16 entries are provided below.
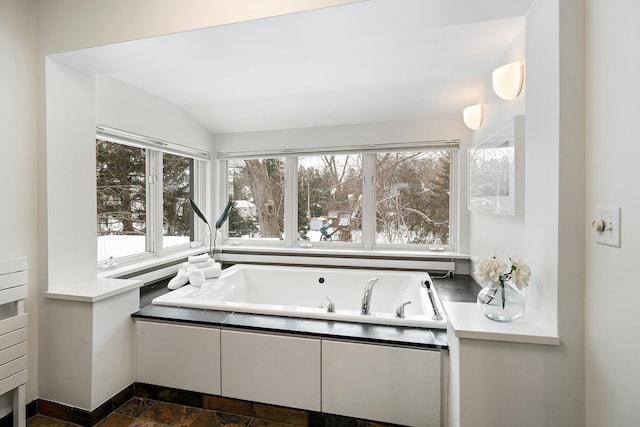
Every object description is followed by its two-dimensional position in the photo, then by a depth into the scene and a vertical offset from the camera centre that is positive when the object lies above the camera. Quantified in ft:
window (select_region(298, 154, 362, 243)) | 10.03 +0.41
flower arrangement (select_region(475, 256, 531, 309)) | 3.83 -0.82
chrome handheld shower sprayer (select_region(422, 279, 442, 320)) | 5.56 -1.96
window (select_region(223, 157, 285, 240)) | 10.78 +0.47
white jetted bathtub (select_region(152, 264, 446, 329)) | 6.77 -2.12
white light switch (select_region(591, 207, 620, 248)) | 2.83 -0.16
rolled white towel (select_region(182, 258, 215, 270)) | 8.17 -1.50
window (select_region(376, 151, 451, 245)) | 9.36 +0.40
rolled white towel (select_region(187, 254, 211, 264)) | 8.38 -1.38
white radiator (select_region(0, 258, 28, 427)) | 4.71 -1.96
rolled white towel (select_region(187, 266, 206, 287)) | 7.63 -1.70
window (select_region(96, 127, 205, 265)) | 7.30 +0.42
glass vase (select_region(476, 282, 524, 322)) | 3.93 -1.24
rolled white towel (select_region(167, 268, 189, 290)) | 7.55 -1.79
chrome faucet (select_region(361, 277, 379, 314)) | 6.03 -1.83
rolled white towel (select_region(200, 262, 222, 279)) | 8.23 -1.68
